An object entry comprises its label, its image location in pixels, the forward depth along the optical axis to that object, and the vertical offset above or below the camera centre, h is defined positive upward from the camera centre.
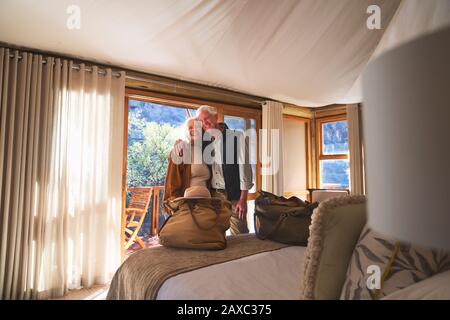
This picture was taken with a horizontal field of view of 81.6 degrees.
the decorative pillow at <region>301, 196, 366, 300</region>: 0.86 -0.26
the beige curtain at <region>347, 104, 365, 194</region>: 4.19 +0.38
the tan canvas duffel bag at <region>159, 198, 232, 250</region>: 1.55 -0.32
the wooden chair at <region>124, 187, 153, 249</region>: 4.07 -0.52
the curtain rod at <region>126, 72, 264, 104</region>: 3.06 +1.15
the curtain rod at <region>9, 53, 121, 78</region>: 2.64 +1.09
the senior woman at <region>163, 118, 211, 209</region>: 2.15 +0.05
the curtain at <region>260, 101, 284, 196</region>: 4.12 +0.31
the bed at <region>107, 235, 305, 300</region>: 1.06 -0.47
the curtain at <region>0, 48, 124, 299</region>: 2.27 -0.01
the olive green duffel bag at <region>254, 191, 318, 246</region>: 1.68 -0.31
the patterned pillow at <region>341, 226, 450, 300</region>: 0.80 -0.30
